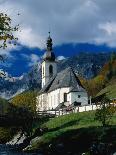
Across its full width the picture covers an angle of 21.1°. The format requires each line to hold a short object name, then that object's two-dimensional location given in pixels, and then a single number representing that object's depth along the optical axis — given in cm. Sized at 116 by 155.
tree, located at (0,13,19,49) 3531
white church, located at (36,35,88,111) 10379
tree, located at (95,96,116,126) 5658
